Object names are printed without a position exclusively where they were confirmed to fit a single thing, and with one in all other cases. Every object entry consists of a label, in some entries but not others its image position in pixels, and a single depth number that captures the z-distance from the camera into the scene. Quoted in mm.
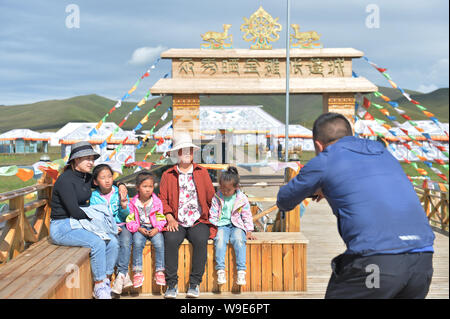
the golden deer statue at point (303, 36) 13203
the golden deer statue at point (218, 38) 13180
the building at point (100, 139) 32281
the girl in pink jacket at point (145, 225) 4750
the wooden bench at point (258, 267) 4973
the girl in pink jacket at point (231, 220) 4805
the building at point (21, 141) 50616
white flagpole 12438
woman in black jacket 4352
